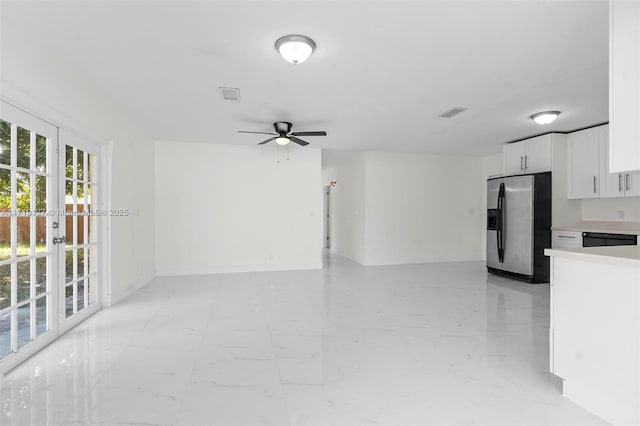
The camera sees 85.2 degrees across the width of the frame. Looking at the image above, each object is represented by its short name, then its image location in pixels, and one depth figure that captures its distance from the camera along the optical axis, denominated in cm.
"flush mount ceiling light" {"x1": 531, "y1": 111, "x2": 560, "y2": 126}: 435
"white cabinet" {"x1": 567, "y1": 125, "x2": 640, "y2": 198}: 484
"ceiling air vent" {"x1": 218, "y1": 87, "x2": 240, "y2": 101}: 360
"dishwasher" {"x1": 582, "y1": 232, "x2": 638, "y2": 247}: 440
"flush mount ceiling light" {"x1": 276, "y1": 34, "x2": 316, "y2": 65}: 252
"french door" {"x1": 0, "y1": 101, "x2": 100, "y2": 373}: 246
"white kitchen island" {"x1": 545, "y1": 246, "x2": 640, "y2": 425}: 175
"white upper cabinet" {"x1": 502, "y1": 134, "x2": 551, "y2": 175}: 555
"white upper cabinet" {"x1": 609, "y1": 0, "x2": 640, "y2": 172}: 182
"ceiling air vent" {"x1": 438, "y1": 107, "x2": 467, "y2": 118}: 429
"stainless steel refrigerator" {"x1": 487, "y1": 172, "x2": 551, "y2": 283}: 542
